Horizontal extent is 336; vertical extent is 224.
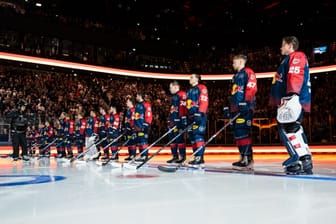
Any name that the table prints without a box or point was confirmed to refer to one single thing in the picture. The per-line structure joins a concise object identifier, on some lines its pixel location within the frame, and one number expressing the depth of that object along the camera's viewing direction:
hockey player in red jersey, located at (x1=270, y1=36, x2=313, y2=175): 3.78
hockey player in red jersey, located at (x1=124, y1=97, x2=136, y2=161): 8.03
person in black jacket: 9.02
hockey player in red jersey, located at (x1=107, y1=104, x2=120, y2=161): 8.83
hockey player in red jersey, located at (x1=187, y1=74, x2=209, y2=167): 5.47
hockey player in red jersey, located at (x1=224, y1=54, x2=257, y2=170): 4.72
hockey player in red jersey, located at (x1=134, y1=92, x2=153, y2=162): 7.41
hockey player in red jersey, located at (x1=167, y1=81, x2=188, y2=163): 6.52
